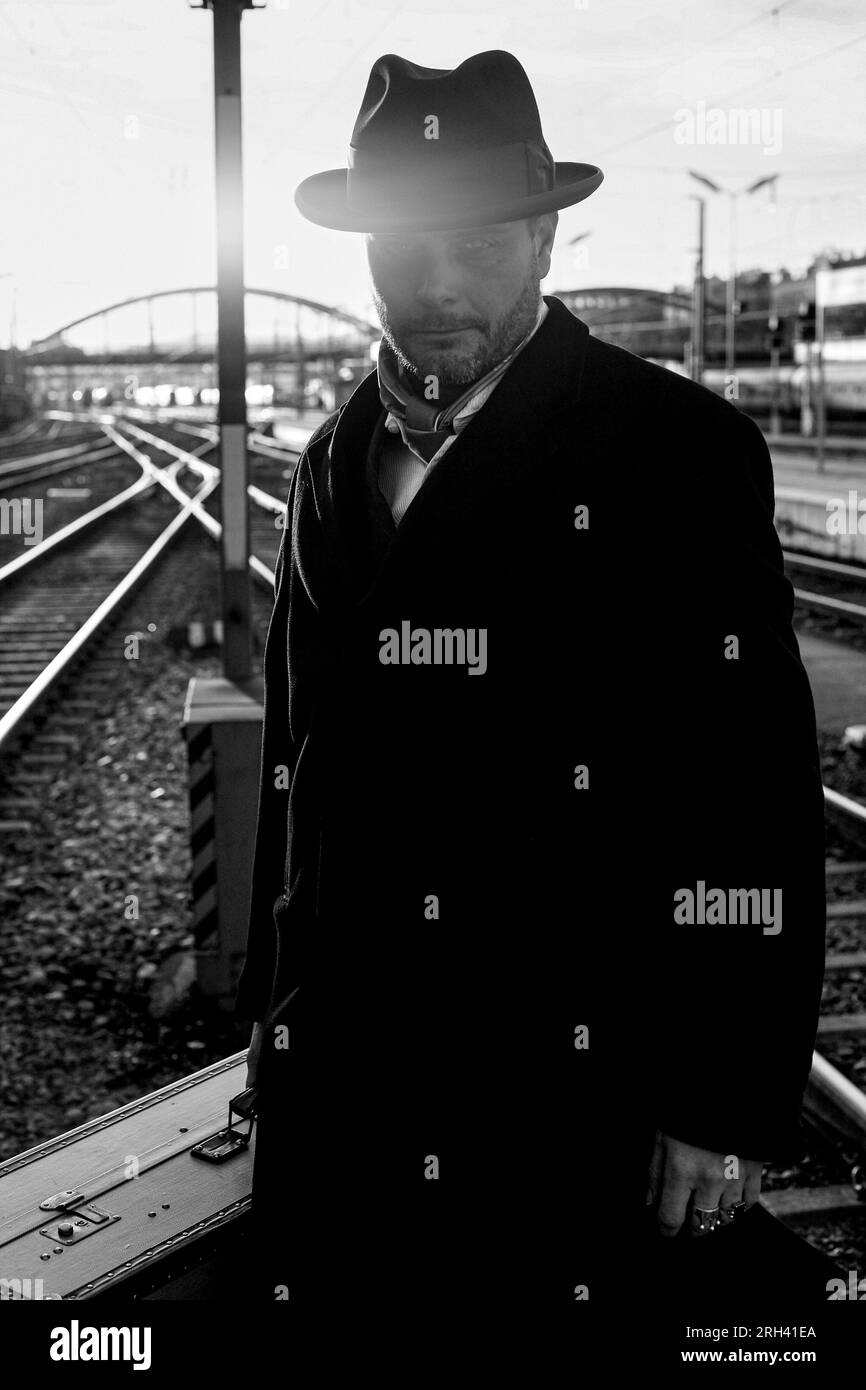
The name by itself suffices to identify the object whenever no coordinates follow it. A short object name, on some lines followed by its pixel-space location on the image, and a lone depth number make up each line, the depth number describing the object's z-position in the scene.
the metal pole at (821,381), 21.32
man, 1.65
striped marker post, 4.75
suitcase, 1.91
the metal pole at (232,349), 4.66
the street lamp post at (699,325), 20.82
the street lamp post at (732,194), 22.27
